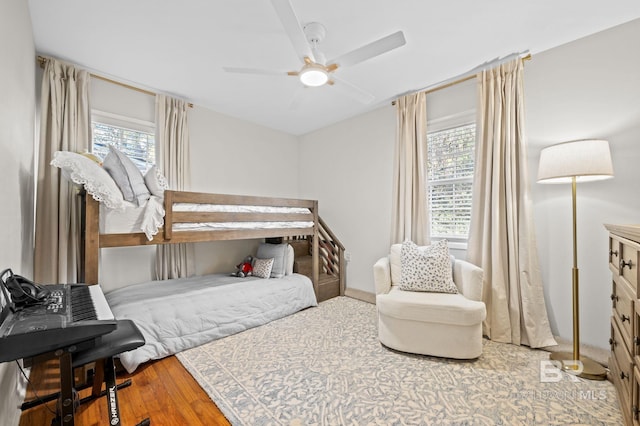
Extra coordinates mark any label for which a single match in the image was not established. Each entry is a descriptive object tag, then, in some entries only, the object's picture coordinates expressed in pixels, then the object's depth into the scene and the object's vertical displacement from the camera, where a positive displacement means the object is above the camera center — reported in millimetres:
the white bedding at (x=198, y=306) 2098 -839
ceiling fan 1582 +1130
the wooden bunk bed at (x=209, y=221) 2012 -85
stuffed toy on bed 3253 -664
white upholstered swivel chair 2035 -815
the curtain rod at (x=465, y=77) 2437 +1418
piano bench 1231 -626
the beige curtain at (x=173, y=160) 3074 +662
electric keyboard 904 -423
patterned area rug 1498 -1118
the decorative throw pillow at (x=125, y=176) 2178 +327
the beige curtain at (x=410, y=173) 3047 +483
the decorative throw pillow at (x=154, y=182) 2328 +292
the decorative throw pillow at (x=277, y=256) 3289 -509
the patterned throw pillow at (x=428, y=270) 2400 -501
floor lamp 1823 +308
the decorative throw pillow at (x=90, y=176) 1904 +289
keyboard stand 1085 -645
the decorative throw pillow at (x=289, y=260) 3355 -568
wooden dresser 1191 -539
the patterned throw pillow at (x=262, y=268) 3205 -628
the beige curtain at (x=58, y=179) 2342 +328
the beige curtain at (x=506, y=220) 2334 -53
